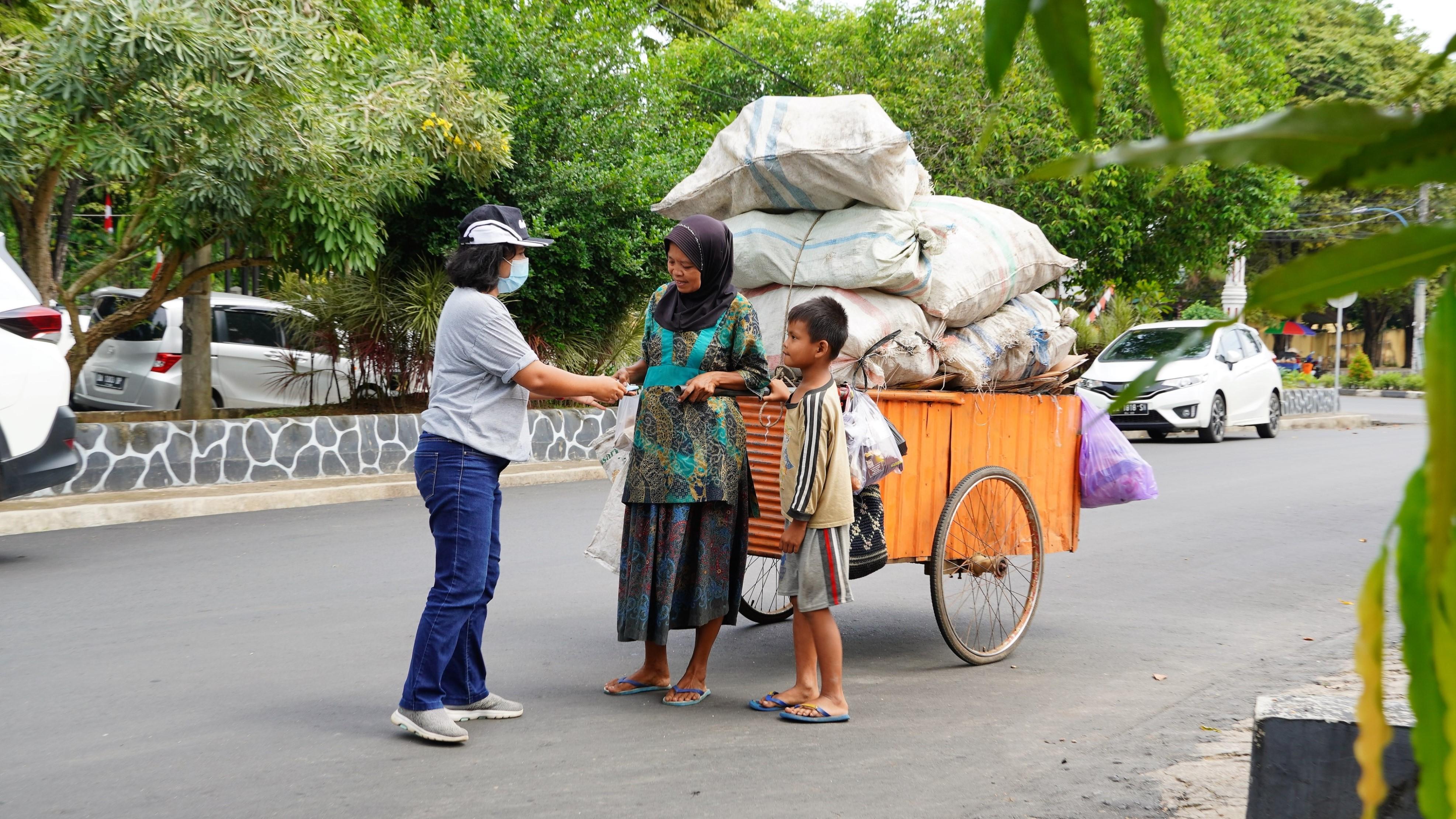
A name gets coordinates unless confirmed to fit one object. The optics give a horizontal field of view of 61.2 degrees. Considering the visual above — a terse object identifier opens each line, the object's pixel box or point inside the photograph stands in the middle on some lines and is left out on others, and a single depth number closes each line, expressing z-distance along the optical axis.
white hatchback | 17.23
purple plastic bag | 5.74
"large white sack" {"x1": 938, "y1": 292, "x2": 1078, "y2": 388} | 5.38
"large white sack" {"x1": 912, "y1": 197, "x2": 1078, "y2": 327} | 5.38
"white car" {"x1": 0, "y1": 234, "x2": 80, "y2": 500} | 7.53
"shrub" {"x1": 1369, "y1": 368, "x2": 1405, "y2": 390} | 40.09
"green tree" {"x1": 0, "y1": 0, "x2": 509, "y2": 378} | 9.21
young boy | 4.39
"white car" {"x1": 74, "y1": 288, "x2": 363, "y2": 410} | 15.66
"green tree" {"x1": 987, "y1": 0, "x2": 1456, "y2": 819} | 0.71
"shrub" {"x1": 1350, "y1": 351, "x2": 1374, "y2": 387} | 40.19
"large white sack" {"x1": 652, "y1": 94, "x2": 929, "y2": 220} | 5.07
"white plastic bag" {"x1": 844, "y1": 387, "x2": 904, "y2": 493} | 4.57
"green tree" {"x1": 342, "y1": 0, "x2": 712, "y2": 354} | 14.02
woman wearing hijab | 4.48
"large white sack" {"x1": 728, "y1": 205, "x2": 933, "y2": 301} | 5.10
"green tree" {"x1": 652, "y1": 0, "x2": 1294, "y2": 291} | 16.62
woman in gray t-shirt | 4.22
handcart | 4.99
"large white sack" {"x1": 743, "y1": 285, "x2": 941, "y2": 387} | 5.00
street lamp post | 32.06
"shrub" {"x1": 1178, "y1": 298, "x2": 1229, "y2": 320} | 26.22
